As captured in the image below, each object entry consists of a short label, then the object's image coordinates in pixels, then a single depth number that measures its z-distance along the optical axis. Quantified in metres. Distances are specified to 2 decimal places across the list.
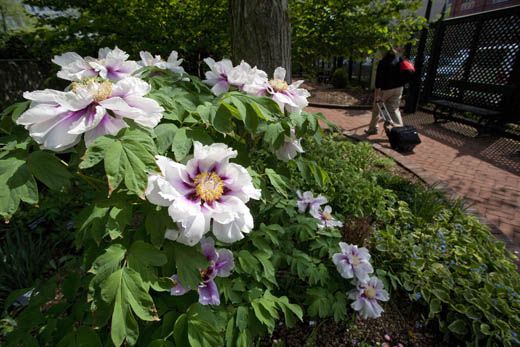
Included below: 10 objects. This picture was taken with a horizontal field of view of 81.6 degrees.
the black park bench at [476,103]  7.35
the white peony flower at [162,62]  1.58
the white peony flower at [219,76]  1.45
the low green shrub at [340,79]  13.81
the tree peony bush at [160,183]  0.89
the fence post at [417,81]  9.78
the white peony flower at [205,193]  0.87
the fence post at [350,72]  15.93
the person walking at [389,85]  6.33
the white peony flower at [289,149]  1.44
